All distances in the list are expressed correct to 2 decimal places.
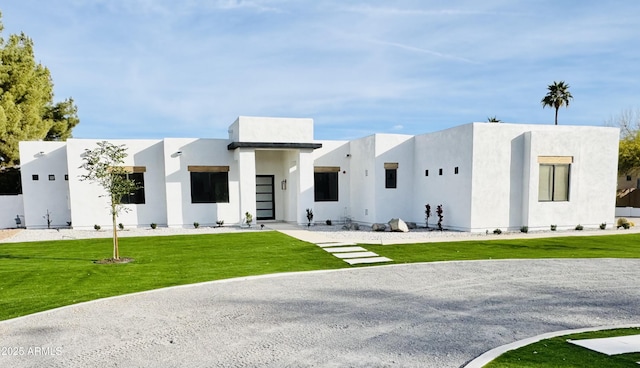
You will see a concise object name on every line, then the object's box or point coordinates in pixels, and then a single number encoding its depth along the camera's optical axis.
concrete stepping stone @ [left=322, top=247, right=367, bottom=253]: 11.21
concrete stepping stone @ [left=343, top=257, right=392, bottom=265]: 9.70
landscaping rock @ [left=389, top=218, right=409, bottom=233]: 15.96
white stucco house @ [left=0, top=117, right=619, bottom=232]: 15.41
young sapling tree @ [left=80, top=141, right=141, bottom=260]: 9.56
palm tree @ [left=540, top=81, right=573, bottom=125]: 34.97
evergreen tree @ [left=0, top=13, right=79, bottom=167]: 21.03
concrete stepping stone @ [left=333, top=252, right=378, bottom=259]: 10.44
